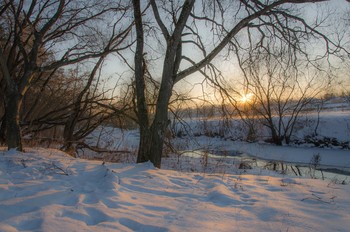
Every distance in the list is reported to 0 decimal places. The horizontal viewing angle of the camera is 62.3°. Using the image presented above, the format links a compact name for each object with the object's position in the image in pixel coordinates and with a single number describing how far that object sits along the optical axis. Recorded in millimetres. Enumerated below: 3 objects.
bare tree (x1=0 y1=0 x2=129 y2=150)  7625
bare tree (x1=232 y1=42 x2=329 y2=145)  22480
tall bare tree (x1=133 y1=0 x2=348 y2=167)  7054
